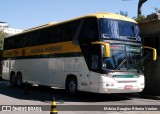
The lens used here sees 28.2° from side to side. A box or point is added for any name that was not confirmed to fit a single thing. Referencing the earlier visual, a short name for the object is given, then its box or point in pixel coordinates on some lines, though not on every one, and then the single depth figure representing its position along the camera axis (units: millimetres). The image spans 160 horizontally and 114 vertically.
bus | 14594
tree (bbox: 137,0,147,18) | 40341
